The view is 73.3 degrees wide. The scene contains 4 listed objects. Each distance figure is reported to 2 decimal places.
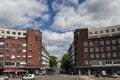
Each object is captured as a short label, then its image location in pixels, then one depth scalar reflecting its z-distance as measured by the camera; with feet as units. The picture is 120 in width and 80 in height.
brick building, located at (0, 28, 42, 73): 126.46
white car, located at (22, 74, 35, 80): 74.60
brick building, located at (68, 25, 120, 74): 129.79
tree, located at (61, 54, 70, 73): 210.81
